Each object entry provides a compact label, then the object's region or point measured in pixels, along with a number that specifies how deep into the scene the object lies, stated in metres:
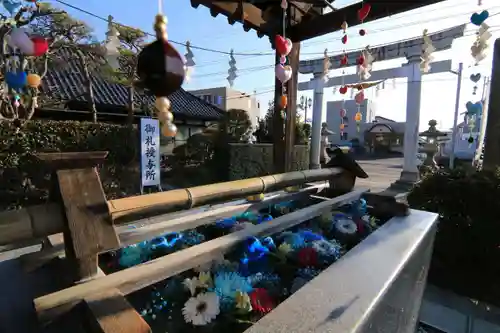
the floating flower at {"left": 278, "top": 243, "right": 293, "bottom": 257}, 1.67
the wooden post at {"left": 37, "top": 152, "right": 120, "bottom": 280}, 0.90
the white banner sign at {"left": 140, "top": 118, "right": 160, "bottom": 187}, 5.12
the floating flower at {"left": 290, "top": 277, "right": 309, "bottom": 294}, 1.45
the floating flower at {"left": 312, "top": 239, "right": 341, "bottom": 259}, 1.69
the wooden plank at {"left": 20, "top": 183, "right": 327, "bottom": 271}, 1.28
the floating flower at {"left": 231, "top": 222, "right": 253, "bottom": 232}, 1.90
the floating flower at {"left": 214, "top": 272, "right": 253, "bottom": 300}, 1.23
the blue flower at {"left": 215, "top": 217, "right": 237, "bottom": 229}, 2.00
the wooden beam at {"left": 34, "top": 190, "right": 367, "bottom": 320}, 0.83
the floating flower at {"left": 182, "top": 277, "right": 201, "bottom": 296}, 1.24
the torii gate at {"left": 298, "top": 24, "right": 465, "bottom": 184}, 8.30
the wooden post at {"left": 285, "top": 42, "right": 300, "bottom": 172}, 4.48
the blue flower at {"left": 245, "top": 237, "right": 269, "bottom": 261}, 1.56
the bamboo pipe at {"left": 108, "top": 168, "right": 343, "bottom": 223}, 1.13
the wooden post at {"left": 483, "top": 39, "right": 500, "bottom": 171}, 4.05
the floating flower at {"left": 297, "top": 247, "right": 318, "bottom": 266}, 1.63
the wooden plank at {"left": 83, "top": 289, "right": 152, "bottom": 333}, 0.74
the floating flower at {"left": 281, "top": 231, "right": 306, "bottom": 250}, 1.75
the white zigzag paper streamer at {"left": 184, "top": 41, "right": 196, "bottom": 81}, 3.25
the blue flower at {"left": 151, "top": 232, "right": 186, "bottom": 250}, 1.61
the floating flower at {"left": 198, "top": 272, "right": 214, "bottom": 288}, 1.27
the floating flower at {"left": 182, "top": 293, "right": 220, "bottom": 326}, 1.12
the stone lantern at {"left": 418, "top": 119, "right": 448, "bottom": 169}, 9.15
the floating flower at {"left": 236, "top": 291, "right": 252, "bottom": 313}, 1.15
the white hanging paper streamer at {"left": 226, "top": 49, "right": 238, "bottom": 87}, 4.79
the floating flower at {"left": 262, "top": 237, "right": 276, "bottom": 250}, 1.67
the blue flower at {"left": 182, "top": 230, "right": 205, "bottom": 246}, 1.76
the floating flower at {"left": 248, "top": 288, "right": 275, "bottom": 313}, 1.20
